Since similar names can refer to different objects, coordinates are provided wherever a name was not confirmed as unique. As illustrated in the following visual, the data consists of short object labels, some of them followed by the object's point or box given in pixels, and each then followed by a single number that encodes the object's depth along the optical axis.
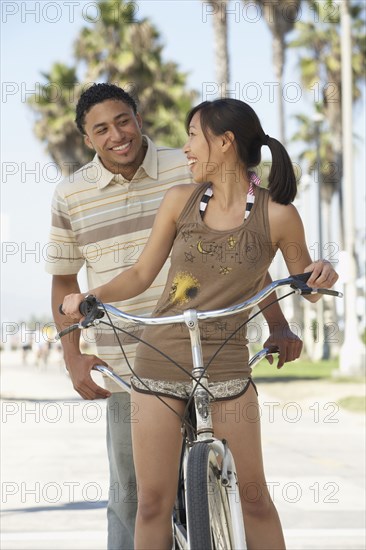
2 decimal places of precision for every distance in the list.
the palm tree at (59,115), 44.16
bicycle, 3.80
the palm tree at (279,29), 40.53
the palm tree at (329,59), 45.78
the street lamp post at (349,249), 29.11
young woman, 4.22
